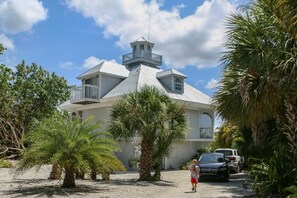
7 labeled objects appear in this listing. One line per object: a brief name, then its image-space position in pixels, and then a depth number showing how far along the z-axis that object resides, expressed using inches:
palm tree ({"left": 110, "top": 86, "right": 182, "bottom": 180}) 559.4
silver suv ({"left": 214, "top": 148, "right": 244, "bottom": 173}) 771.7
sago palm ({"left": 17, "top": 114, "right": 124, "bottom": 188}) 403.2
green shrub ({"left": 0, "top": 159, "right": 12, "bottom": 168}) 746.3
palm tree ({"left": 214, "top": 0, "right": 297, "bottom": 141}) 321.4
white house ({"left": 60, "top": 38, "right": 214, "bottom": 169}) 920.9
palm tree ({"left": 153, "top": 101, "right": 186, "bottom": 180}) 567.9
